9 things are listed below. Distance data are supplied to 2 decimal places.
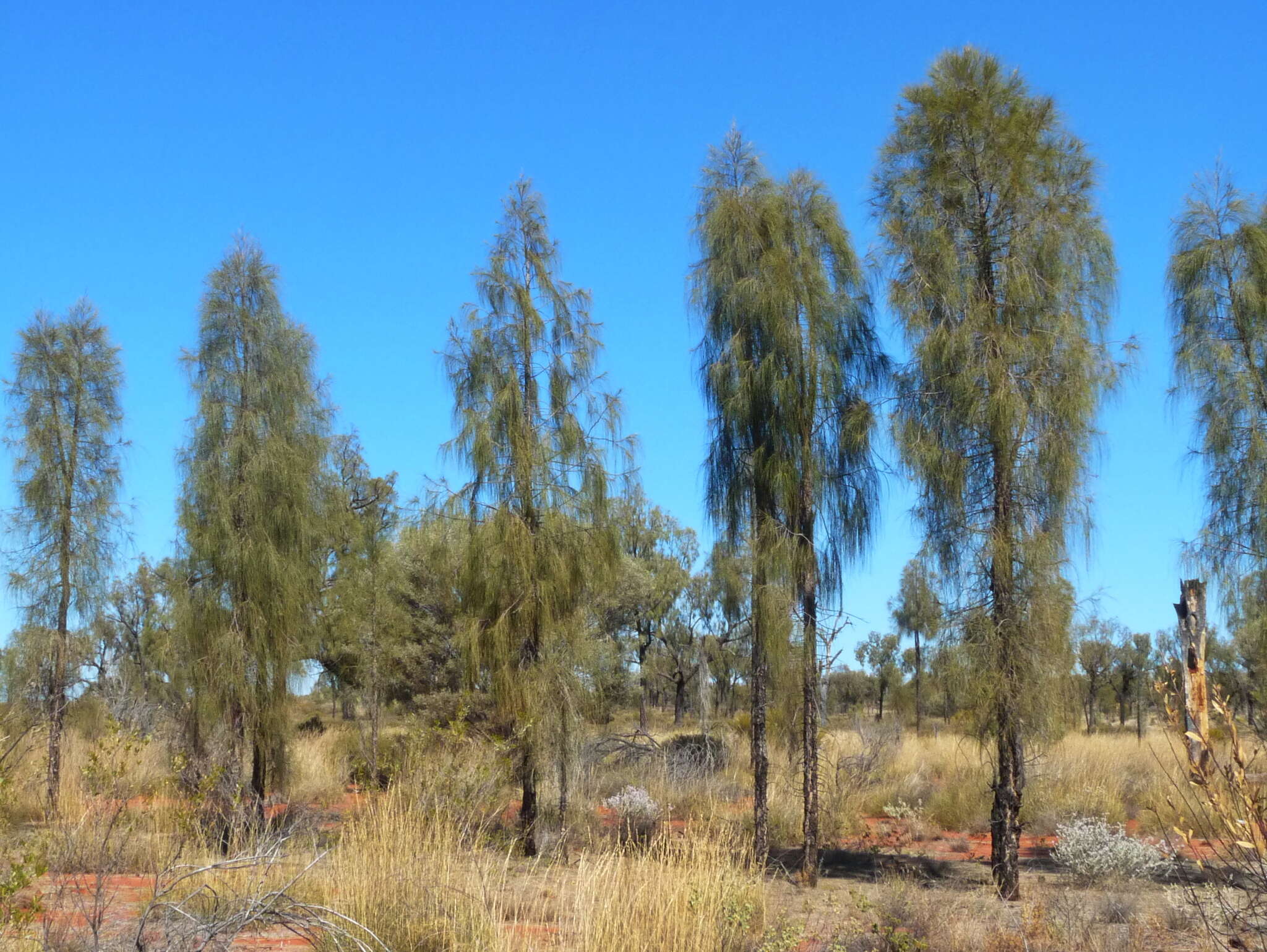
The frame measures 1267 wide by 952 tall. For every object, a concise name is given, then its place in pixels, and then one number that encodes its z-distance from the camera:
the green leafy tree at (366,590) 21.92
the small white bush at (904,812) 14.59
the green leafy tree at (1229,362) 14.56
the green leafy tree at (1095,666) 35.28
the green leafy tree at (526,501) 13.45
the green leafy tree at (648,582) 27.97
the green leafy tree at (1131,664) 38.62
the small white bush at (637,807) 14.72
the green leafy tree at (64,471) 15.80
